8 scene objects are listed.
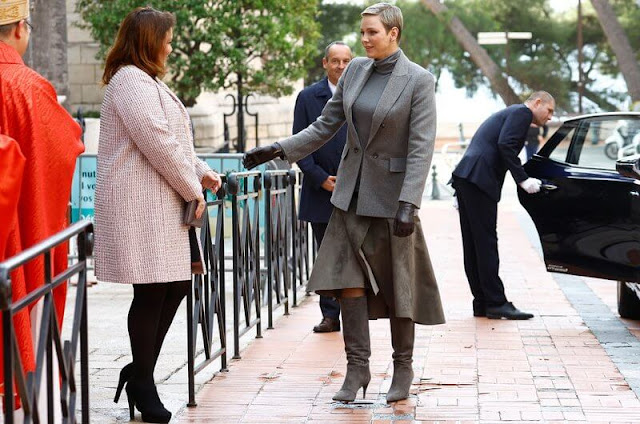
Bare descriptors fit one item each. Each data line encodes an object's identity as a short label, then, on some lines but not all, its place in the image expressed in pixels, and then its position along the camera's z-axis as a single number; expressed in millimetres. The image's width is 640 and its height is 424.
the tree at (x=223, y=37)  24258
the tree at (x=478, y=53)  48418
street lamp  52450
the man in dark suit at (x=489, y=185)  11842
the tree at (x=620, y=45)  40833
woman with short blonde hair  7780
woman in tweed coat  7012
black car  10787
